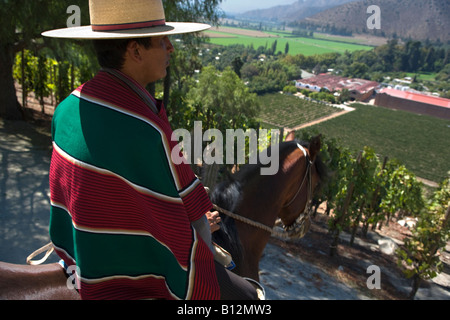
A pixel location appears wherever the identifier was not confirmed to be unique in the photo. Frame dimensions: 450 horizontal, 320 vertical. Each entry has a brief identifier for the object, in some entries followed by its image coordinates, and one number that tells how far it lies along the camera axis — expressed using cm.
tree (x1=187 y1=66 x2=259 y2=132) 4090
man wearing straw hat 128
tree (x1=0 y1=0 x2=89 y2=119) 766
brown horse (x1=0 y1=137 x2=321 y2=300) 258
